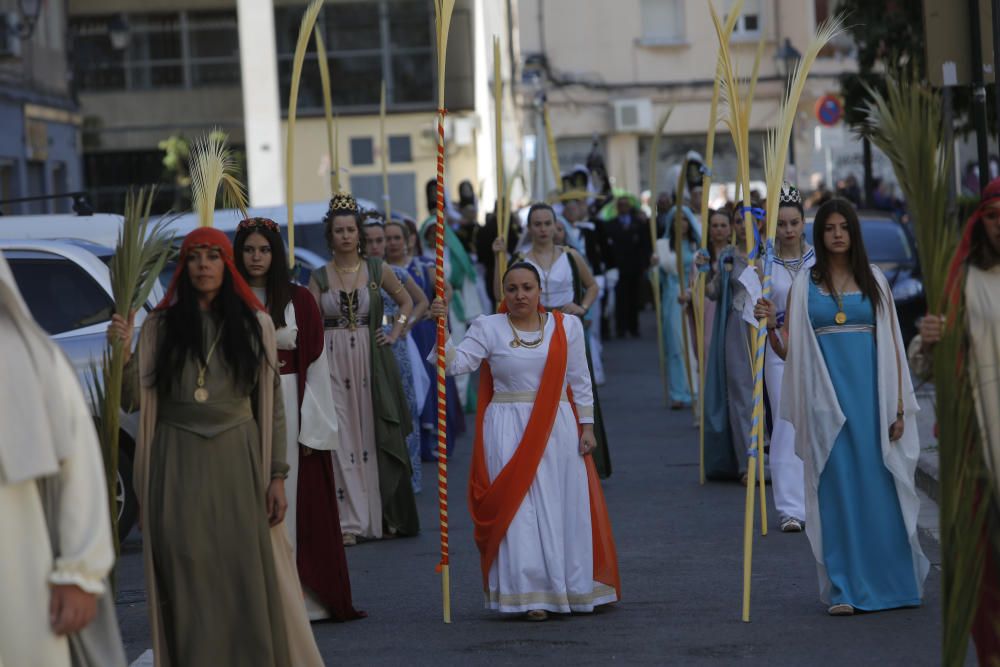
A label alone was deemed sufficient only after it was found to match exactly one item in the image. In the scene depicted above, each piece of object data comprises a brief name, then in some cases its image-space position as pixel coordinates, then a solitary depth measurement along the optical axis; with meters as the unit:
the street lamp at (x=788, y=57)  35.88
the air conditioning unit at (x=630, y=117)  47.94
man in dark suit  30.22
